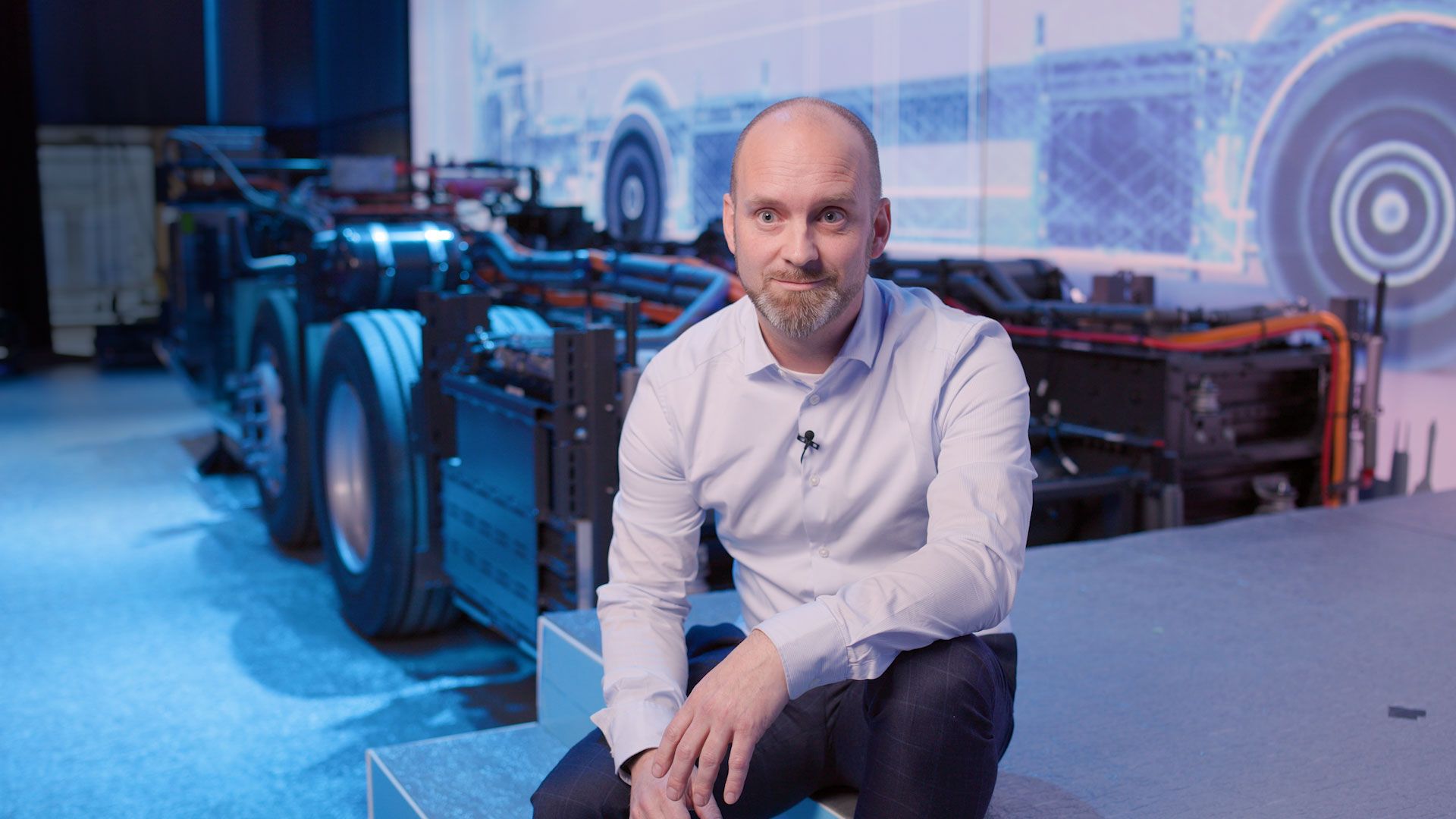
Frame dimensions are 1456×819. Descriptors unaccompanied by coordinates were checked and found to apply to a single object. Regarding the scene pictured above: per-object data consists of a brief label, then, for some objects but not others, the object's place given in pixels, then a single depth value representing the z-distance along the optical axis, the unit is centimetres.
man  140
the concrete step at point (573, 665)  224
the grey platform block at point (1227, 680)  178
